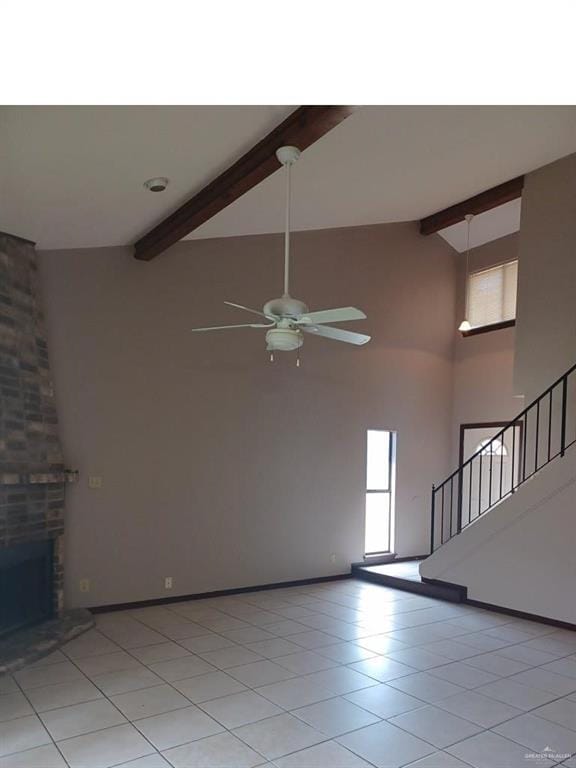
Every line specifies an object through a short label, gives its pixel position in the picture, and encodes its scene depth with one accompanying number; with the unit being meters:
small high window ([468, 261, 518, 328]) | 7.75
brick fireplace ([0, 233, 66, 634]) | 4.72
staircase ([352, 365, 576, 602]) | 6.05
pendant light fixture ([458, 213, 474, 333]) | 7.83
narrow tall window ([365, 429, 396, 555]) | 7.62
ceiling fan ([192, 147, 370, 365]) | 3.69
